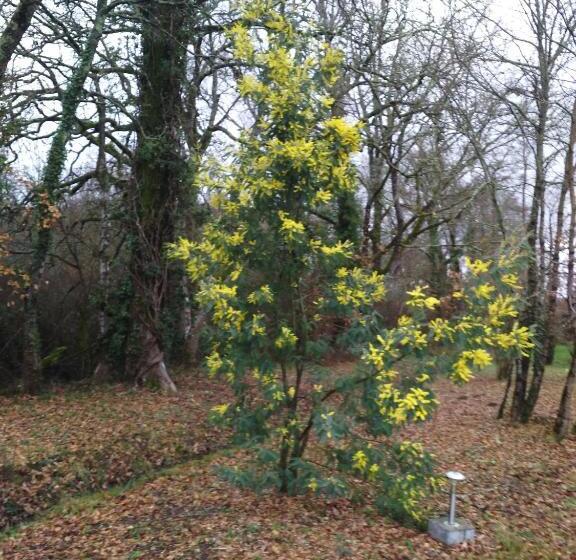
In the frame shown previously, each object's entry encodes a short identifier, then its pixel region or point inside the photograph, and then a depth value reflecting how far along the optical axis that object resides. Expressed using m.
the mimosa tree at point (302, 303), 5.41
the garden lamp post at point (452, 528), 5.84
